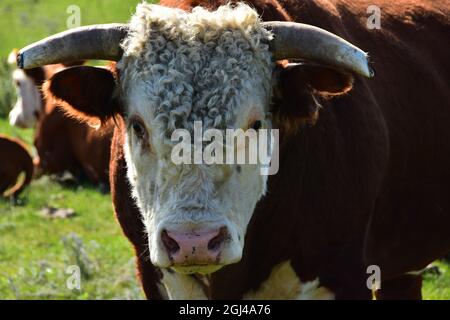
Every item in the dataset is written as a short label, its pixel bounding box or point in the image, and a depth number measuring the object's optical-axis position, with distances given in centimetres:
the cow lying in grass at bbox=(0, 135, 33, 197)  1246
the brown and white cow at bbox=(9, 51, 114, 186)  1339
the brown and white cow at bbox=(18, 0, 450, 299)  471
